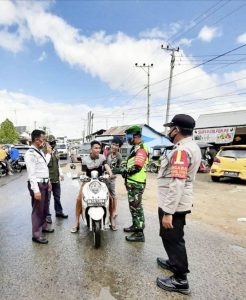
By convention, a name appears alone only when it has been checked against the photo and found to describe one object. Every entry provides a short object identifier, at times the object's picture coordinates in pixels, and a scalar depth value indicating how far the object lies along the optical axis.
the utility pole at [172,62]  27.13
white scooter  4.71
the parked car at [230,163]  12.07
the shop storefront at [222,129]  24.59
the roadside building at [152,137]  28.23
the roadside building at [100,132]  65.19
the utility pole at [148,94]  34.62
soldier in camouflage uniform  4.95
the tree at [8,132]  65.68
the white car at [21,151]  19.93
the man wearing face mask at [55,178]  6.68
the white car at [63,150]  35.37
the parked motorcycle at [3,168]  16.51
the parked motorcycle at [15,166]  18.06
